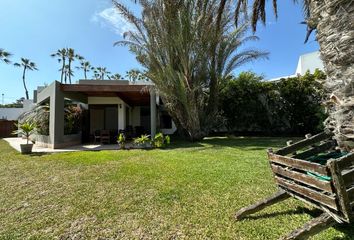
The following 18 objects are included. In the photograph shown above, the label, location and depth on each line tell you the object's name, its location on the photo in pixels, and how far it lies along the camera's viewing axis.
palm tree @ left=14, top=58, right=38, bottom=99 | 40.97
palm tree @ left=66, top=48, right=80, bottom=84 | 41.31
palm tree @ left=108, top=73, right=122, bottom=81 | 48.91
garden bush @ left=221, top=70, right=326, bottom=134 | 15.91
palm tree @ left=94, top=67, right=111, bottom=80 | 50.47
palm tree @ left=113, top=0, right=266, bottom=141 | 12.95
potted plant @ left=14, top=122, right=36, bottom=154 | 11.22
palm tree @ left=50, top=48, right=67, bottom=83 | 40.91
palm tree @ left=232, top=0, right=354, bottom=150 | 2.70
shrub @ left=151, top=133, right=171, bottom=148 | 11.76
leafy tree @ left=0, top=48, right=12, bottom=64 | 27.45
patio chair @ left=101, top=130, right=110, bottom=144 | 14.11
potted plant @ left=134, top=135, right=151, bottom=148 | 11.77
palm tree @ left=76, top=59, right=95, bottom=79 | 46.70
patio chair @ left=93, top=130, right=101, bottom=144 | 14.61
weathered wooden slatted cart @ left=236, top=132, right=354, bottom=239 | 2.23
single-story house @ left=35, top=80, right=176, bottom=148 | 12.34
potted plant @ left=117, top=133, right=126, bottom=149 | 11.47
